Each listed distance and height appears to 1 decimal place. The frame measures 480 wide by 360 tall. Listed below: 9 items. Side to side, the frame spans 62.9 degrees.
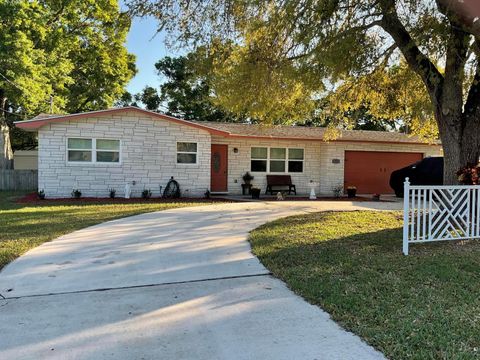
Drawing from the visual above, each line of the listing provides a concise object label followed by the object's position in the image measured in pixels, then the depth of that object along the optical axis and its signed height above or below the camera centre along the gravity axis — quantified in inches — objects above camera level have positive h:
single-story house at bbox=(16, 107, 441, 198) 546.9 +30.5
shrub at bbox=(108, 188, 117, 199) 561.4 -31.6
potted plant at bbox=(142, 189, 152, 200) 574.2 -32.9
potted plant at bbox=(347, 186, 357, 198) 655.1 -26.3
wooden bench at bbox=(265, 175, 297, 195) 672.4 -13.8
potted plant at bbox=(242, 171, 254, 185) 665.6 -7.7
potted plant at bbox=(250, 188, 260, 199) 610.9 -30.2
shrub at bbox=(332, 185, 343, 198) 680.4 -27.5
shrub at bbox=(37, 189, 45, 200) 537.0 -34.8
